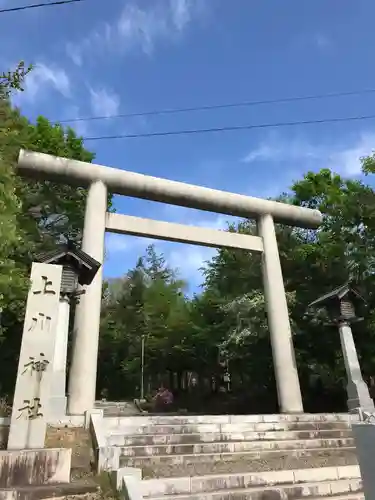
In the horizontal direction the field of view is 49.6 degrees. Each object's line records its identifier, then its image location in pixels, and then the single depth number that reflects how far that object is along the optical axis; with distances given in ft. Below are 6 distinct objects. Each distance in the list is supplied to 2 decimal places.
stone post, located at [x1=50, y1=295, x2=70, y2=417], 22.66
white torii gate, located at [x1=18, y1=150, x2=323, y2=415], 27.89
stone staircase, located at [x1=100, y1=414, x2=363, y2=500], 16.03
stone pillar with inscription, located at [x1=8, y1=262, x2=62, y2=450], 17.04
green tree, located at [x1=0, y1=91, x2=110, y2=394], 42.55
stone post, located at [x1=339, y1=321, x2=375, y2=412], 29.91
